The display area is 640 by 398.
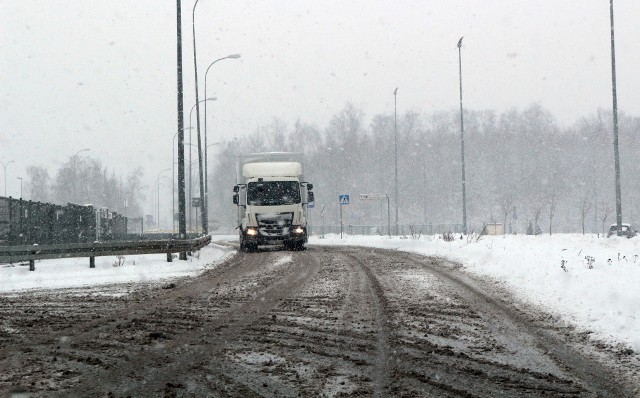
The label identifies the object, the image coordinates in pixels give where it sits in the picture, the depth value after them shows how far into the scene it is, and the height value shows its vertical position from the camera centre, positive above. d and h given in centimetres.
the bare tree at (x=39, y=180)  13575 +790
